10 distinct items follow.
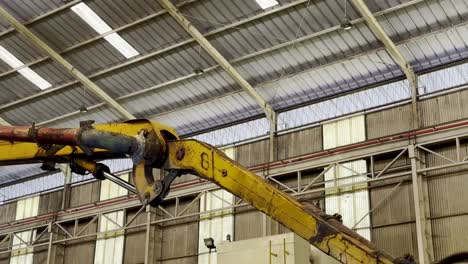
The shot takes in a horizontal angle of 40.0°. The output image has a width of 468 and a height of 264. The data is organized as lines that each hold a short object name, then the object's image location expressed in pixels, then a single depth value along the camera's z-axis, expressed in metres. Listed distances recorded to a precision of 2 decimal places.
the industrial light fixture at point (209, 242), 25.80
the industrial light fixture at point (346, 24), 22.34
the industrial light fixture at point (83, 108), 29.11
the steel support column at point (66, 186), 32.62
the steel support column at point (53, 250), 31.45
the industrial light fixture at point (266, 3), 22.75
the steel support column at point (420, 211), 20.97
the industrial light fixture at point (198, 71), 25.92
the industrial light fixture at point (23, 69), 26.95
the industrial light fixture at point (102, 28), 24.28
